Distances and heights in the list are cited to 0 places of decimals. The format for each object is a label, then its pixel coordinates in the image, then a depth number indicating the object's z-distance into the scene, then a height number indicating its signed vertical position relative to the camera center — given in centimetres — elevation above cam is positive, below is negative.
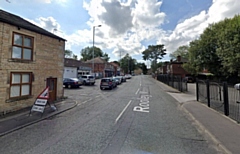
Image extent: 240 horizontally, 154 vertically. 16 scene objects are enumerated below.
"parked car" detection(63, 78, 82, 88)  2181 -30
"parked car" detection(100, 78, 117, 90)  2095 -34
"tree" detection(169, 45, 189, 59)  7338 +1571
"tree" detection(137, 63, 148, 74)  14100 +1471
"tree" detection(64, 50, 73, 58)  8741 +1660
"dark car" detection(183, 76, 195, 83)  3816 +45
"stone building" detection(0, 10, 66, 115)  804 +109
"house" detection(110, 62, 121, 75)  8196 +620
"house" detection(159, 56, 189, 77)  4444 +383
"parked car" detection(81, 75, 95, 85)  2658 +36
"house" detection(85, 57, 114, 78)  5787 +596
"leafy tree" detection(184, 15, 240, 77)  2064 +589
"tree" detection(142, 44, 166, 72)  7011 +1403
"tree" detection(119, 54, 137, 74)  10106 +1278
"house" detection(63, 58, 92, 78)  3222 +297
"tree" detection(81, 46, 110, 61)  9119 +1809
